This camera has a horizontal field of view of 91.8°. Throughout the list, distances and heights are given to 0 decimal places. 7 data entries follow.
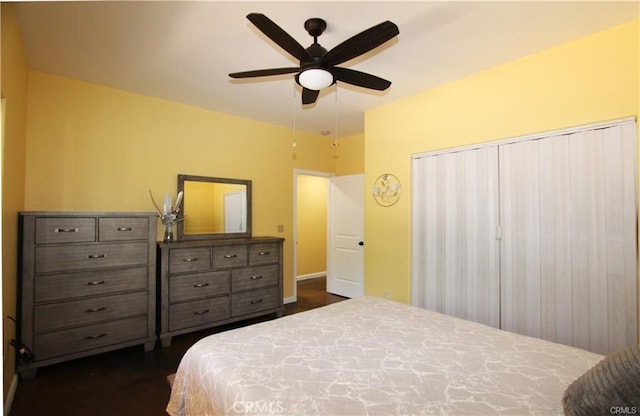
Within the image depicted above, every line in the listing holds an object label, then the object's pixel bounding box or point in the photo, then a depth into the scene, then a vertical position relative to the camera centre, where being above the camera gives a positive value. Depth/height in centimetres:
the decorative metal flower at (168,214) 343 +4
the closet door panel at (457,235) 291 -17
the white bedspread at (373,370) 112 -66
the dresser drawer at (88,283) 252 -57
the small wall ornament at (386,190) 369 +34
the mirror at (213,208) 374 +13
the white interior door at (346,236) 483 -30
